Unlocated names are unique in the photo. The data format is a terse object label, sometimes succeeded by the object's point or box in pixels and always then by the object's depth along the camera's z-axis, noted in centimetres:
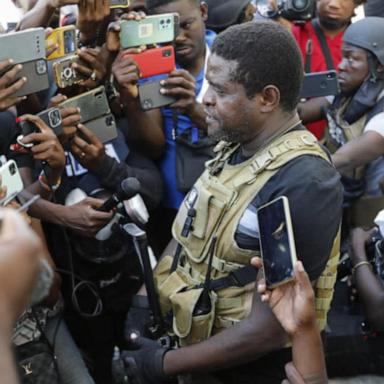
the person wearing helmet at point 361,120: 298
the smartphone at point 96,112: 249
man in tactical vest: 183
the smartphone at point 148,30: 258
